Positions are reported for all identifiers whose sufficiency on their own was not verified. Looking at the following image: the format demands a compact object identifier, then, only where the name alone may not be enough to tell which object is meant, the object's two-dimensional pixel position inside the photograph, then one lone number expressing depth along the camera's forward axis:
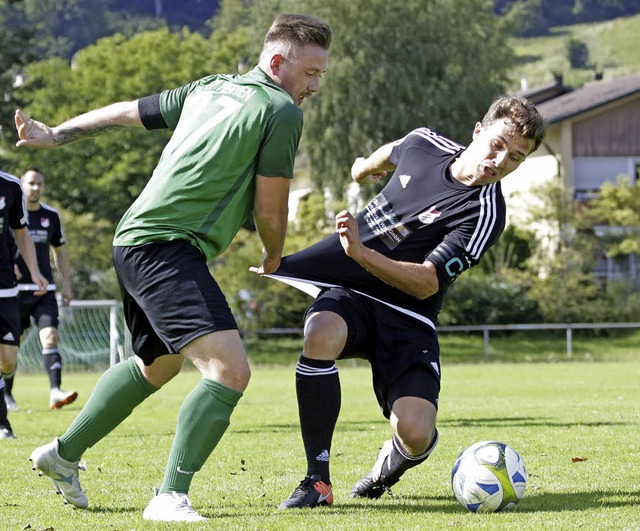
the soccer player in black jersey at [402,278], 5.84
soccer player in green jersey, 5.11
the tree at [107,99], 55.72
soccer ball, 5.66
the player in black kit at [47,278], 12.87
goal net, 27.41
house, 46.09
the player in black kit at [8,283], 9.67
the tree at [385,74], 42.75
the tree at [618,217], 37.66
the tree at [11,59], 45.47
